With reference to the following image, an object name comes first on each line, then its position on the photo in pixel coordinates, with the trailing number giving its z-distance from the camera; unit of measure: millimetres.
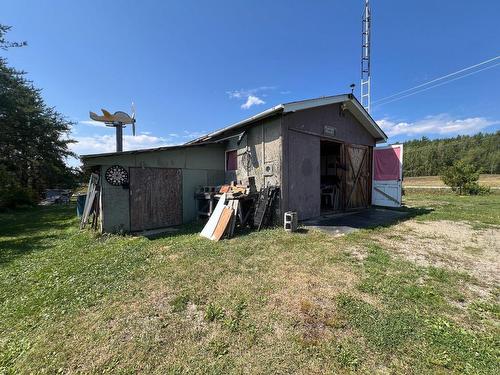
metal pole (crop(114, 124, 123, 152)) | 9438
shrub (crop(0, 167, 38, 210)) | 15266
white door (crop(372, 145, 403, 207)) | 9539
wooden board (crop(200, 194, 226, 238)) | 6090
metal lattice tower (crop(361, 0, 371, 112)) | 11109
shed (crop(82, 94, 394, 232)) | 6738
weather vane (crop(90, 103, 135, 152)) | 9500
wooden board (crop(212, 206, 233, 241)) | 5750
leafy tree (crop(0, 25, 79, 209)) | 15443
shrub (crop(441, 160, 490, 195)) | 17078
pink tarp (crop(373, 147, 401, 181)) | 9570
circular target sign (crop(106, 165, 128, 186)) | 6555
